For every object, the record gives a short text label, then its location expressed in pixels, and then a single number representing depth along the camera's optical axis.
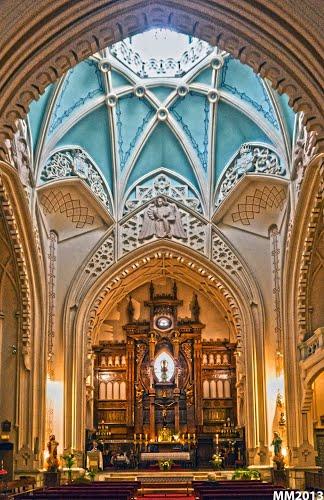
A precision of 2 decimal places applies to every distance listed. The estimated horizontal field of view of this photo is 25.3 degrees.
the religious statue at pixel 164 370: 31.12
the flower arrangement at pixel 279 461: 22.07
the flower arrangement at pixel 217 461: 25.72
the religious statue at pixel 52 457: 22.27
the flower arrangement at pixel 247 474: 23.20
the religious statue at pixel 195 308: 31.52
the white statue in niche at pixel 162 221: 27.25
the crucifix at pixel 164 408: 30.62
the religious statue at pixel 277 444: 22.66
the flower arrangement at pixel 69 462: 23.55
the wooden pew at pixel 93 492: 13.76
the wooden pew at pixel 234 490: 12.90
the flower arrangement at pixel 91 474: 23.66
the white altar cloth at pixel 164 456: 27.59
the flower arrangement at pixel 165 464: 26.25
